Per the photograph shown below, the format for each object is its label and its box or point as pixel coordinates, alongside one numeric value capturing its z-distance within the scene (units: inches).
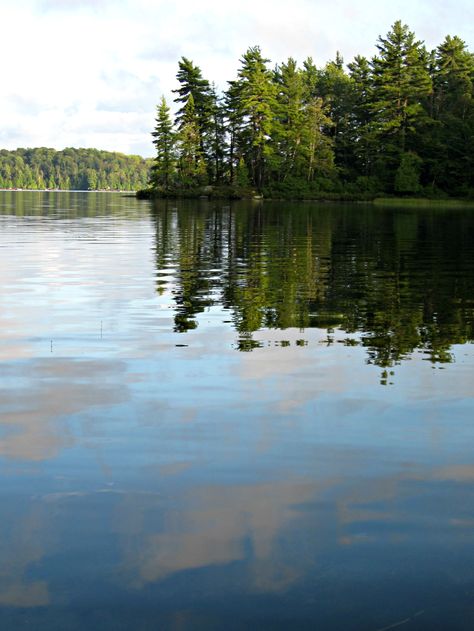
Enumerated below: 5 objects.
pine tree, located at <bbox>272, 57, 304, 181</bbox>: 3880.4
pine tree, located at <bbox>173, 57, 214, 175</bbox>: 4197.8
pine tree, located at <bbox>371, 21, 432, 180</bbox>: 3676.2
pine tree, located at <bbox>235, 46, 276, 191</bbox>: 3841.0
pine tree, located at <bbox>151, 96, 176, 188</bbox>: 4052.7
